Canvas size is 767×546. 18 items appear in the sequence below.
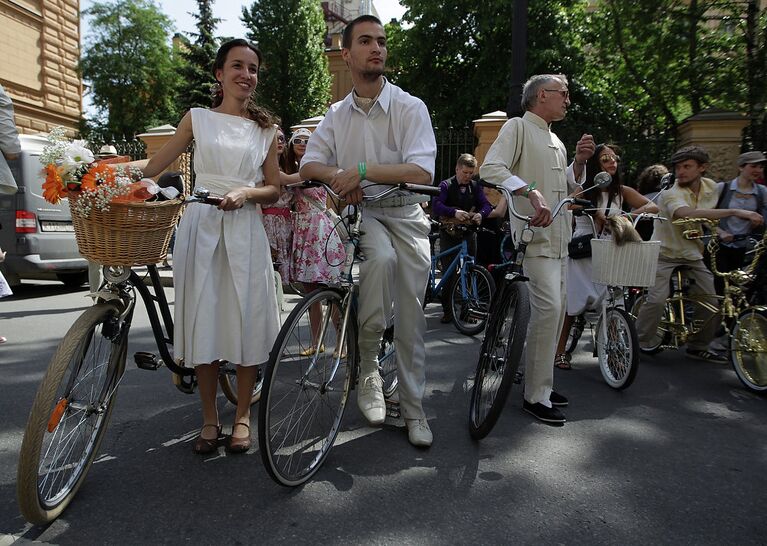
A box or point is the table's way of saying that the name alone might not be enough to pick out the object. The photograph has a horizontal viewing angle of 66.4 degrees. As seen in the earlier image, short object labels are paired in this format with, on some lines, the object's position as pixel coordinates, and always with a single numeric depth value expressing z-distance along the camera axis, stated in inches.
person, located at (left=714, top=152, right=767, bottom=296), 207.3
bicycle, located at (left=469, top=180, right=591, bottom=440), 118.6
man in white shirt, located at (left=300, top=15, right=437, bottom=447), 115.2
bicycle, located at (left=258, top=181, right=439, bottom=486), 96.3
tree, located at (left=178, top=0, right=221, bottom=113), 1170.6
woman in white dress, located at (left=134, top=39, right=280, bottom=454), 110.0
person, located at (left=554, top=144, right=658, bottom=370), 189.0
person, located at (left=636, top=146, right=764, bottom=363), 196.9
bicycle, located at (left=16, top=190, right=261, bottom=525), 83.2
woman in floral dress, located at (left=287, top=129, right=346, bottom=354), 198.5
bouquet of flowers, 88.3
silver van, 318.0
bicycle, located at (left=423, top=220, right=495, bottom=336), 241.8
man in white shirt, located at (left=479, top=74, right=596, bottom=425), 137.6
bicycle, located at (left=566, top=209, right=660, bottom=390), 161.5
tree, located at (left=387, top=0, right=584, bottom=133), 850.1
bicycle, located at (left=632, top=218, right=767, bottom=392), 170.1
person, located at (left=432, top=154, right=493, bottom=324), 257.1
